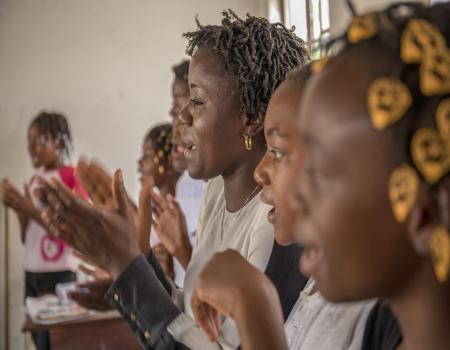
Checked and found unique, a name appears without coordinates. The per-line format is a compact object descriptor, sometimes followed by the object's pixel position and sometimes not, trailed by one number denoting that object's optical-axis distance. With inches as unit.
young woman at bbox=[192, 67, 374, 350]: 29.0
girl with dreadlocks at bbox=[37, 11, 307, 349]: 45.3
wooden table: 91.3
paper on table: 92.4
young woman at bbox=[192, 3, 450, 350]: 18.6
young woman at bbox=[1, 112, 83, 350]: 115.7
